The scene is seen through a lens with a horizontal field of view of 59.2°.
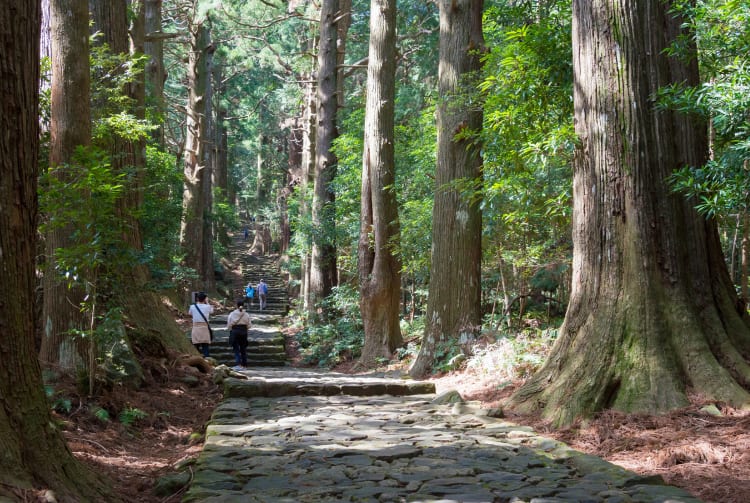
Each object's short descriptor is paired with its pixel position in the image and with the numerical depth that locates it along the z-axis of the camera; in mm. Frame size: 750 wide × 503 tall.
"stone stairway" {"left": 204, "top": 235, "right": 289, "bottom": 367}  19016
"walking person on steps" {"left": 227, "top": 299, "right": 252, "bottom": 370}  15414
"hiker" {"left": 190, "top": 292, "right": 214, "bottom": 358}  13805
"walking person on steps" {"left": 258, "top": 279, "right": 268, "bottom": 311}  31278
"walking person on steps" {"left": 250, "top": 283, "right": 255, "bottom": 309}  32094
